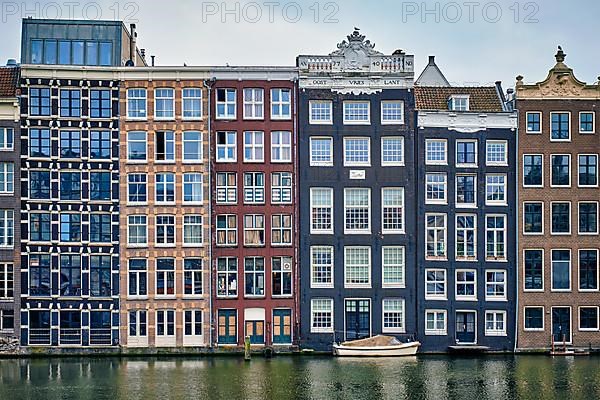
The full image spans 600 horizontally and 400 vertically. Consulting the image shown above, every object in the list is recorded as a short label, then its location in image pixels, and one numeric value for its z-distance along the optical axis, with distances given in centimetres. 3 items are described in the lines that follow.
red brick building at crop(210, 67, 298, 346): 6512
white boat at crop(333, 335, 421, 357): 6231
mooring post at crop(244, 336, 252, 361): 6191
